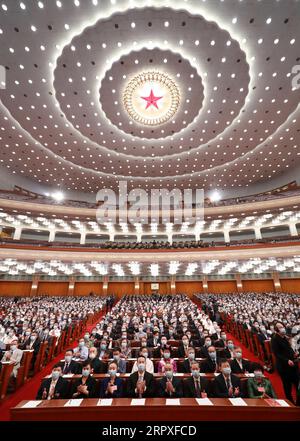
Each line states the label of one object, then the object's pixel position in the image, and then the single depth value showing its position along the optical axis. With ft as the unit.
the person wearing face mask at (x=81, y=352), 17.11
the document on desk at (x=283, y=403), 7.17
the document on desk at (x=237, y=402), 7.33
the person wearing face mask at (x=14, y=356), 15.76
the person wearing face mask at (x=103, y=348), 18.05
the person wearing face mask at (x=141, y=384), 11.02
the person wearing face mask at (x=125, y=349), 17.56
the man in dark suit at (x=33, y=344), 19.57
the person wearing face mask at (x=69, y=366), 14.10
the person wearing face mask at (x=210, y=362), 14.52
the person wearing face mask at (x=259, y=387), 10.93
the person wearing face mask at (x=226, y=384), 10.84
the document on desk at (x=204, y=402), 7.36
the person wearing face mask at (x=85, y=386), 11.01
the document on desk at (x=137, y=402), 7.54
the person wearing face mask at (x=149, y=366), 13.75
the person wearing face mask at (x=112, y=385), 11.19
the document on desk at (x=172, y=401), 7.43
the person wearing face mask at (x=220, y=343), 19.44
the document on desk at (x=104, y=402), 7.59
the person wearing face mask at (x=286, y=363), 12.00
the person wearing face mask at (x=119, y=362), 14.79
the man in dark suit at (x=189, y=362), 14.48
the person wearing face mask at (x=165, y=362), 14.52
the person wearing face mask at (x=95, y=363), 14.23
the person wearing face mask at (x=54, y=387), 11.14
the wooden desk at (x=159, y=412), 6.99
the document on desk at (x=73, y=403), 7.42
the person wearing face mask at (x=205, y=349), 16.53
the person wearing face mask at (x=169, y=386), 11.05
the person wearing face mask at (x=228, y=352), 16.80
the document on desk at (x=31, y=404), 7.17
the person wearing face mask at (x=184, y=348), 17.61
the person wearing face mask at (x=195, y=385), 11.28
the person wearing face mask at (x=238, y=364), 13.70
